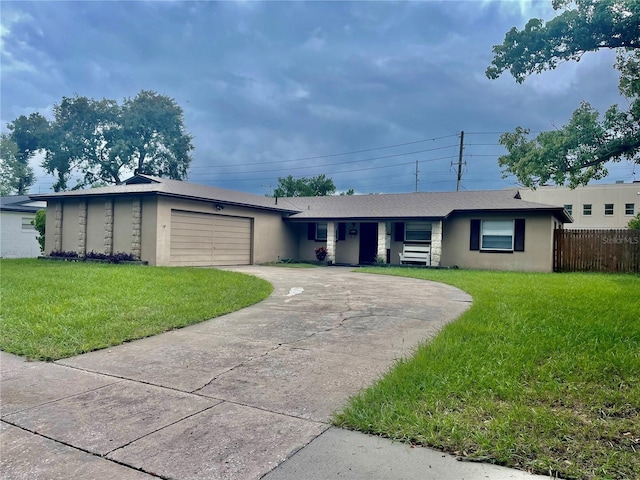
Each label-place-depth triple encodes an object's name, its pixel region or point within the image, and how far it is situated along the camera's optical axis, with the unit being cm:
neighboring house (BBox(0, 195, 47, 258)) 2308
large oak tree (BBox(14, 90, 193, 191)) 3741
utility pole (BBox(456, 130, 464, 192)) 3203
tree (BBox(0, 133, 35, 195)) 3931
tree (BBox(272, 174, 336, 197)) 4344
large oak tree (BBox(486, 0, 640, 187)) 742
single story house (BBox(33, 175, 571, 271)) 1535
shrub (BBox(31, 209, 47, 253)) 1934
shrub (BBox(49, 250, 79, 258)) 1673
